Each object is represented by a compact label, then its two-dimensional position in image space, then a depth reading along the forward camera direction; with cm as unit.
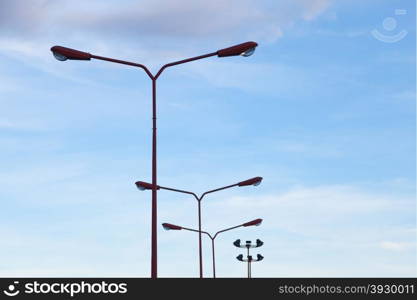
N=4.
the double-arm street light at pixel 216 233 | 5409
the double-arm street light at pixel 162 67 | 2639
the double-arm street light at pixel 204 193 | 3647
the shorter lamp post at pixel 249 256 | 7184
